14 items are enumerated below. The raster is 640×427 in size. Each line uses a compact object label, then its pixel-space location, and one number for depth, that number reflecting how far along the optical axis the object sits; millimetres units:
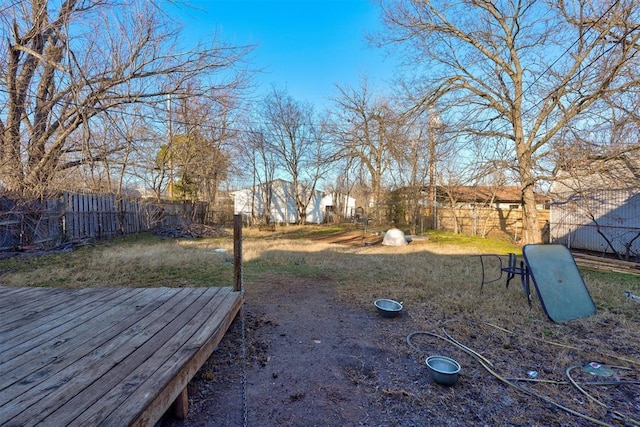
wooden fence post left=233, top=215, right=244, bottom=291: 3324
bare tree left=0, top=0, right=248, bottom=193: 5879
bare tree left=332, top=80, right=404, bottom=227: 15133
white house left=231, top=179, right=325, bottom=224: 23609
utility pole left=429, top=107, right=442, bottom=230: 10594
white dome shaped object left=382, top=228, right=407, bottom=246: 10844
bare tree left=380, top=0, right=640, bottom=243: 6852
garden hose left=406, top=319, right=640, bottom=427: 1905
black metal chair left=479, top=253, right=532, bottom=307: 3898
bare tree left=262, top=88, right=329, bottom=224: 22562
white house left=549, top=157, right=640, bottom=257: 8117
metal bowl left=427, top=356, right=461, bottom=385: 2225
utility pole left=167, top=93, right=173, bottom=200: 9969
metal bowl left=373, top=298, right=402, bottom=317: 3595
